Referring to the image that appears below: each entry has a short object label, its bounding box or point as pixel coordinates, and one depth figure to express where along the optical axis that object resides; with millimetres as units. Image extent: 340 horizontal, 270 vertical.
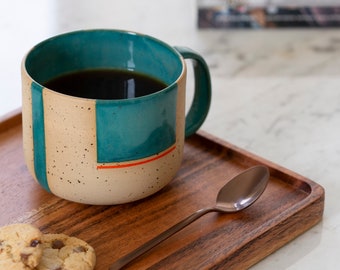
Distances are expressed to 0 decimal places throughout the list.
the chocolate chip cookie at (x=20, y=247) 511
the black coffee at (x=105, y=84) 613
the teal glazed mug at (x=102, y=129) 554
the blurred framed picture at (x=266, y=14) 852
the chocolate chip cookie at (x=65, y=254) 524
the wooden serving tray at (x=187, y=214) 555
